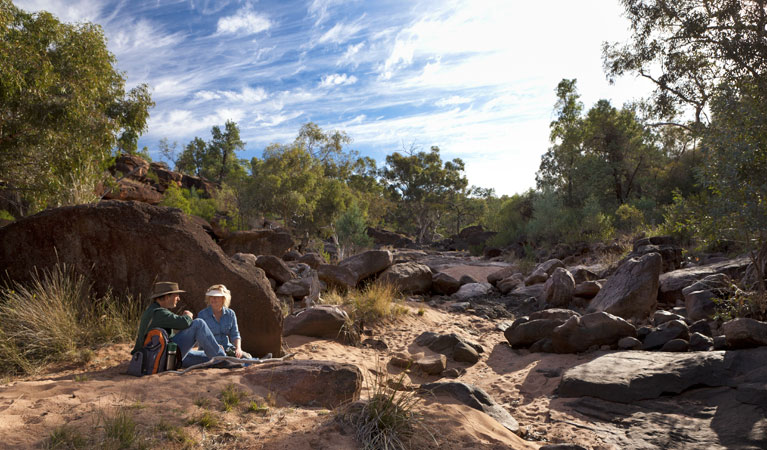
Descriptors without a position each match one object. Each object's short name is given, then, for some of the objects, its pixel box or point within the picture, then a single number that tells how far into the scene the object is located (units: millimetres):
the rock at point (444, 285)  15203
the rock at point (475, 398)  4898
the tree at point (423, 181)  46375
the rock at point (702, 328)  7188
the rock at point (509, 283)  15422
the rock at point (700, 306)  8031
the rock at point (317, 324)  8477
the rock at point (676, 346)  6574
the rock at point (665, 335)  6902
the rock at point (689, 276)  9754
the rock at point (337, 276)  12523
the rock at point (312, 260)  16312
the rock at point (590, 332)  7492
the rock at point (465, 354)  7930
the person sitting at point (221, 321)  5648
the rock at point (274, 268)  12258
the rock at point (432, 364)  7148
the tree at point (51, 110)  9797
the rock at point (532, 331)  8508
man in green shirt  5176
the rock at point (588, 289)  11641
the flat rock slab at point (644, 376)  5453
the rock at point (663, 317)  7918
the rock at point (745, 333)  5688
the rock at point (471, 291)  14606
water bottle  4953
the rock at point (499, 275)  16938
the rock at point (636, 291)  9078
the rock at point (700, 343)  6496
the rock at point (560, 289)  11875
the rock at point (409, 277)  13922
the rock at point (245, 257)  11944
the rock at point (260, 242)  19172
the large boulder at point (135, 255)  6270
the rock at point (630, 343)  7070
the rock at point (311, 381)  4543
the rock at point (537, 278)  15242
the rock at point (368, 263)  13664
